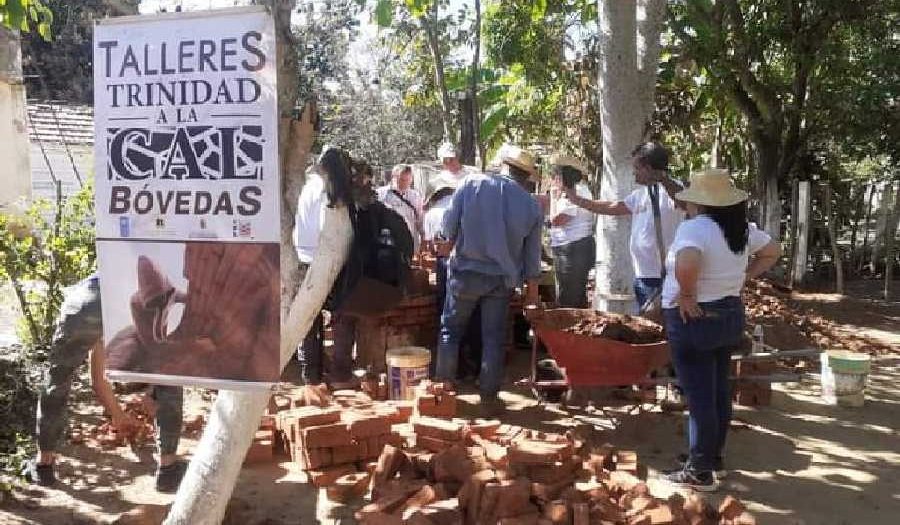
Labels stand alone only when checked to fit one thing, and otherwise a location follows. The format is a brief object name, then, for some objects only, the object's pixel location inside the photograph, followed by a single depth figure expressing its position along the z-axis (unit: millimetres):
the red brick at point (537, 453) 4215
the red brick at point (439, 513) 3703
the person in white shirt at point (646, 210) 5348
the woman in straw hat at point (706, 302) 4406
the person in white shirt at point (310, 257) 6188
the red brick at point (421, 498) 3900
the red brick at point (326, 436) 4547
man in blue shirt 5879
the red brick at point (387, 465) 4310
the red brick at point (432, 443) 4664
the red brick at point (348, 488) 4289
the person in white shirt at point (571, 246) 7254
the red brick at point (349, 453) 4629
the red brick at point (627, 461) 4672
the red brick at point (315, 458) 4566
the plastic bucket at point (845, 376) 6355
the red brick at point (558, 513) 3738
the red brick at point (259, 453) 4871
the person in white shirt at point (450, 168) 8625
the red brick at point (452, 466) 4172
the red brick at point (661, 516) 3736
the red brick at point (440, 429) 4691
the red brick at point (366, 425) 4625
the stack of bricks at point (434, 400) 5414
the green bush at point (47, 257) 6184
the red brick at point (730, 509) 3879
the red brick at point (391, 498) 3824
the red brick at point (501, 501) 3801
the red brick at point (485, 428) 4824
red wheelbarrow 5125
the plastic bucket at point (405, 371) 5793
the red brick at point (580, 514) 3736
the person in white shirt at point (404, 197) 7938
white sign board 2855
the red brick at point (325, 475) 4488
